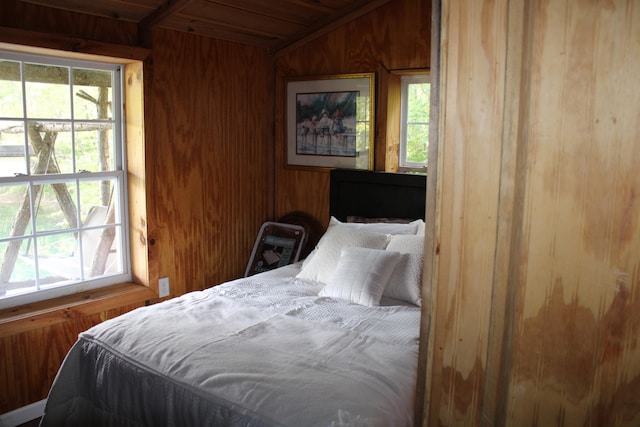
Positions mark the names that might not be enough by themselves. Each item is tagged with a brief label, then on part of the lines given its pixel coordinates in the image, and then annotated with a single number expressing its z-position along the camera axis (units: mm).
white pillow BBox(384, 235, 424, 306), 2908
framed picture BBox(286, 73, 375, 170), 3834
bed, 1894
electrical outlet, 3609
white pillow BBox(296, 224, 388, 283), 3230
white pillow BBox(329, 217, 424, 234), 3355
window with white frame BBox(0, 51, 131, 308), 2977
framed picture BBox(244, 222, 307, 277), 4070
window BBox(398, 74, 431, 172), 3691
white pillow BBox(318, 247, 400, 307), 2854
